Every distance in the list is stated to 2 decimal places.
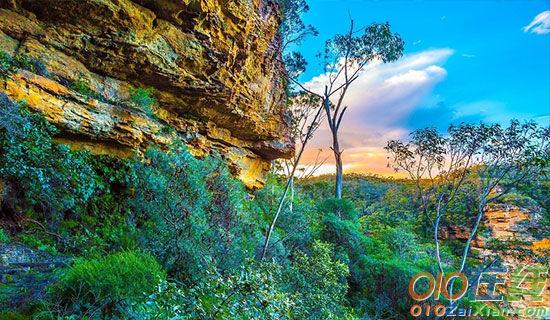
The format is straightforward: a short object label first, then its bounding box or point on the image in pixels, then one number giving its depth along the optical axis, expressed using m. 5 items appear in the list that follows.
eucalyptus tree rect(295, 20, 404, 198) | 17.81
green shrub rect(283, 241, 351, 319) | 8.34
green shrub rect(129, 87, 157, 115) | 10.55
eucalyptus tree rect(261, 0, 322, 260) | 22.60
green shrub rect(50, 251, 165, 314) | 3.96
